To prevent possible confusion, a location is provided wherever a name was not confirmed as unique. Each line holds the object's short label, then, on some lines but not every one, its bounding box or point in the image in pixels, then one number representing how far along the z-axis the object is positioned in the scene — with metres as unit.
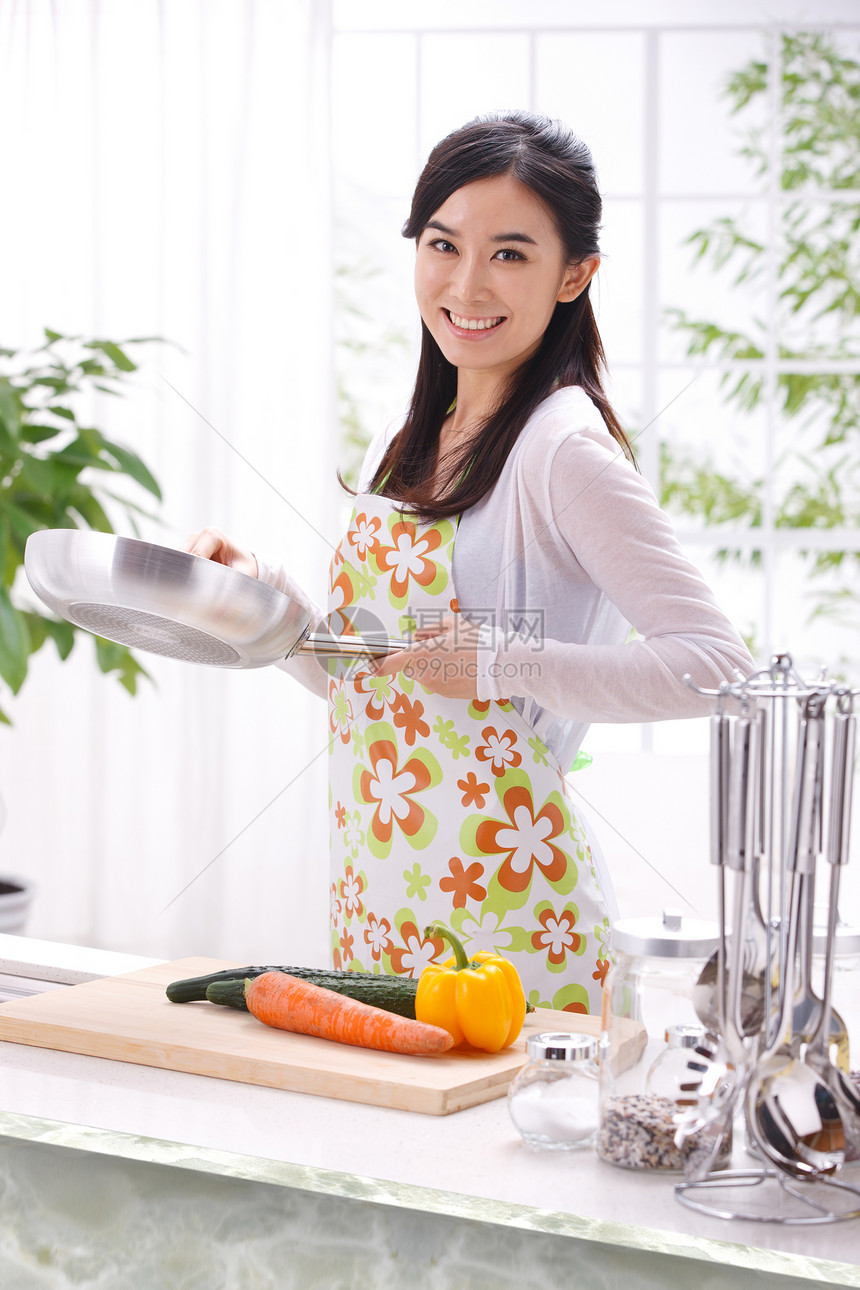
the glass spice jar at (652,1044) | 1.98
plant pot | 4.71
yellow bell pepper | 2.19
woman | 2.42
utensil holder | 1.92
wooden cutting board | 2.12
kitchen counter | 1.92
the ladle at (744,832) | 1.92
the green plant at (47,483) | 4.53
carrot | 2.17
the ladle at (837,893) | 1.91
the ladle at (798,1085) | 1.92
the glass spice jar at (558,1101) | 2.01
